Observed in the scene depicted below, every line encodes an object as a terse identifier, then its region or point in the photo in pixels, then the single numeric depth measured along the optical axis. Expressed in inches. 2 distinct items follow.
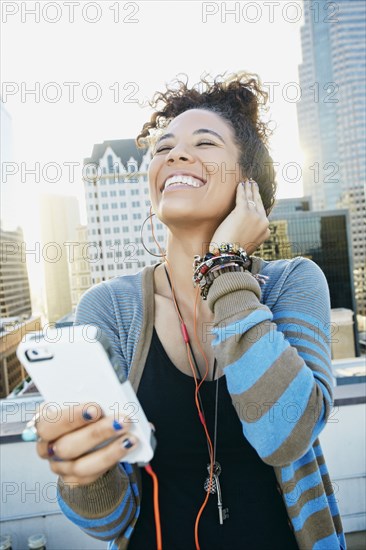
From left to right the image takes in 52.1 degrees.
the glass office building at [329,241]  1353.3
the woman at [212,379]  29.0
